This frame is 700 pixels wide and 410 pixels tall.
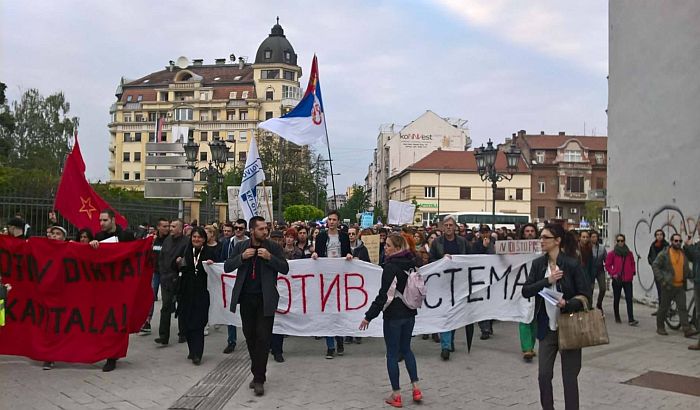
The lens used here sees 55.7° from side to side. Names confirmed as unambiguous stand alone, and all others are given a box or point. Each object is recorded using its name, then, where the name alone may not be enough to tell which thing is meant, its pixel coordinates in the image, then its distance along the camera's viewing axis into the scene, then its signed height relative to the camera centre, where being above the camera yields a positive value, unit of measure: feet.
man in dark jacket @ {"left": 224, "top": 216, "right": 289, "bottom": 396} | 23.52 -2.44
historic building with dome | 325.83 +59.62
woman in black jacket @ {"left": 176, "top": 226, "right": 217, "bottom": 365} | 28.76 -3.08
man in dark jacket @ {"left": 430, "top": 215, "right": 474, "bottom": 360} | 33.04 -0.86
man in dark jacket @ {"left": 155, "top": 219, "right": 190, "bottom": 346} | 32.37 -2.44
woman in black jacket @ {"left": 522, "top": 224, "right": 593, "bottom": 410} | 18.52 -1.96
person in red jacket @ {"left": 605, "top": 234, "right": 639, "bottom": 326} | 42.52 -2.74
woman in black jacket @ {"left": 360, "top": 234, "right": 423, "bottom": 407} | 22.29 -3.03
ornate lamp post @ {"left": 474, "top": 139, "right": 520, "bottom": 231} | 66.90 +7.14
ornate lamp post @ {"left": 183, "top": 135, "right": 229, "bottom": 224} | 70.64 +8.12
